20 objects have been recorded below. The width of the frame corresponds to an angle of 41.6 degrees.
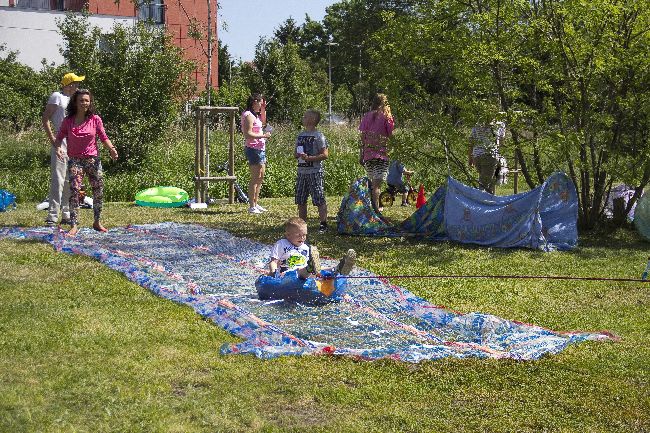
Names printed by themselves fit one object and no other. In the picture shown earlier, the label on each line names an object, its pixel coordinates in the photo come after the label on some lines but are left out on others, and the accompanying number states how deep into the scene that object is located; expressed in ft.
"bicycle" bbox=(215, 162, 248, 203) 45.34
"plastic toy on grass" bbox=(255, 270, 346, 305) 21.13
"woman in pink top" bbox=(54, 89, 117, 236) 31.71
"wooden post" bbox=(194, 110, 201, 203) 42.83
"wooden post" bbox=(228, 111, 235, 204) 43.42
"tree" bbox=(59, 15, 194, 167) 54.39
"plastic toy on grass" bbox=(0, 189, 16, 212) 39.50
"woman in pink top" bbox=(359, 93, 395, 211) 37.42
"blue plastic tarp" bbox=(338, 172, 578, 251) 31.81
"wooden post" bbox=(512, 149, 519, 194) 36.83
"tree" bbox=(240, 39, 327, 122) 90.38
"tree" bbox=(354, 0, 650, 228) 32.71
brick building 117.91
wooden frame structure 42.60
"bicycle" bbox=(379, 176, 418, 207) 46.11
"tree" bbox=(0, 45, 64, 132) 71.51
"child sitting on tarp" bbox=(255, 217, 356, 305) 21.13
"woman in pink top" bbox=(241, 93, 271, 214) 40.06
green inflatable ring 43.32
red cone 44.43
